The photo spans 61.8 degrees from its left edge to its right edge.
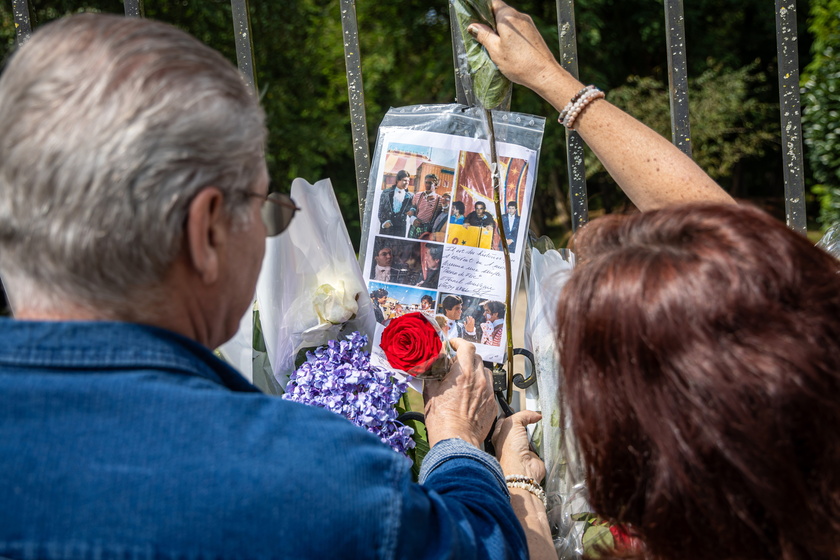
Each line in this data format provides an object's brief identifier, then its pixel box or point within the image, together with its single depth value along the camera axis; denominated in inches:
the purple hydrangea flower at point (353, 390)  50.4
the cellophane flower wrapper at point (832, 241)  60.0
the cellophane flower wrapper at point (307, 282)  54.3
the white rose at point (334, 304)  53.1
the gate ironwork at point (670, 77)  61.3
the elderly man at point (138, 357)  28.5
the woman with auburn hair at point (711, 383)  30.6
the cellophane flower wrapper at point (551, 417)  56.3
